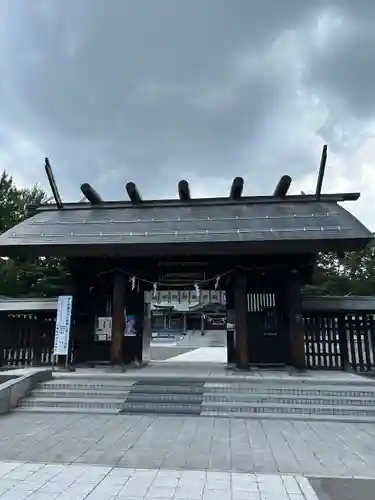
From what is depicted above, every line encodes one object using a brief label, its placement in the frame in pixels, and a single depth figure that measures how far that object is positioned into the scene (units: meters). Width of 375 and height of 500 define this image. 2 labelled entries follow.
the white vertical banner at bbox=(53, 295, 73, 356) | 9.27
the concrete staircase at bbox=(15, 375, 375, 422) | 6.71
